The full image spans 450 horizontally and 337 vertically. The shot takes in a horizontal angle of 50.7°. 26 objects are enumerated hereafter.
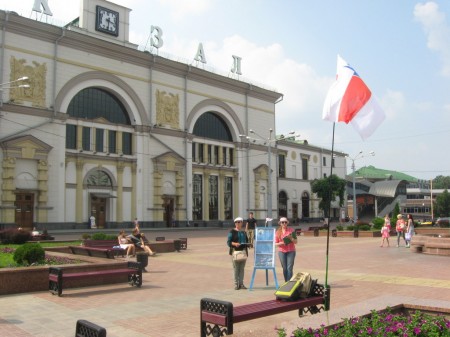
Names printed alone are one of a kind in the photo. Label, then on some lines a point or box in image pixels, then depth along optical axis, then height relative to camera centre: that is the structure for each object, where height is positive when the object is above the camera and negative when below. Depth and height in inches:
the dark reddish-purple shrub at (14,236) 872.9 -52.1
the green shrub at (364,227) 1417.3 -59.7
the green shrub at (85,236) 917.3 -55.8
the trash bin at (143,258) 541.3 -57.3
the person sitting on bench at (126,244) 743.1 -57.4
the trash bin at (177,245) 892.0 -70.3
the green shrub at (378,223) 1453.0 -49.3
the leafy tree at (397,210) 1938.7 -12.6
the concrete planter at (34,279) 429.1 -66.1
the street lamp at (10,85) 1370.6 +345.7
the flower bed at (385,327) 200.4 -52.8
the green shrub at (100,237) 871.7 -53.5
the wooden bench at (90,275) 422.6 -64.0
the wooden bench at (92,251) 686.5 -66.3
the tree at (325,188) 2608.3 +106.3
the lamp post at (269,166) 1636.0 +127.2
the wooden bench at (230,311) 242.8 -57.4
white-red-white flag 274.5 +62.6
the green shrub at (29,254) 482.9 -47.1
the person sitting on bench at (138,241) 771.4 -54.0
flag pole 285.6 -54.5
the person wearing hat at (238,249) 439.8 -39.1
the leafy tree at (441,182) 6167.8 +322.9
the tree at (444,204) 3773.6 +22.6
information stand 448.1 -36.7
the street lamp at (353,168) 2077.5 +175.8
